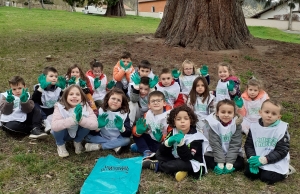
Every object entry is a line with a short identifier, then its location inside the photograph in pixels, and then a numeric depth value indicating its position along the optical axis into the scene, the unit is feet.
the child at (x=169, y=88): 14.37
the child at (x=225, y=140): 10.75
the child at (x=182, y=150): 10.19
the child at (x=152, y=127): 11.81
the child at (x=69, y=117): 11.39
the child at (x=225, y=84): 14.35
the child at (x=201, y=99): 13.47
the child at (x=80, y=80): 14.74
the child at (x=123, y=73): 16.55
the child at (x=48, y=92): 13.48
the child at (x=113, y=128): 12.19
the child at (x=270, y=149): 10.11
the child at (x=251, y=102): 13.71
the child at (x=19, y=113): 12.78
